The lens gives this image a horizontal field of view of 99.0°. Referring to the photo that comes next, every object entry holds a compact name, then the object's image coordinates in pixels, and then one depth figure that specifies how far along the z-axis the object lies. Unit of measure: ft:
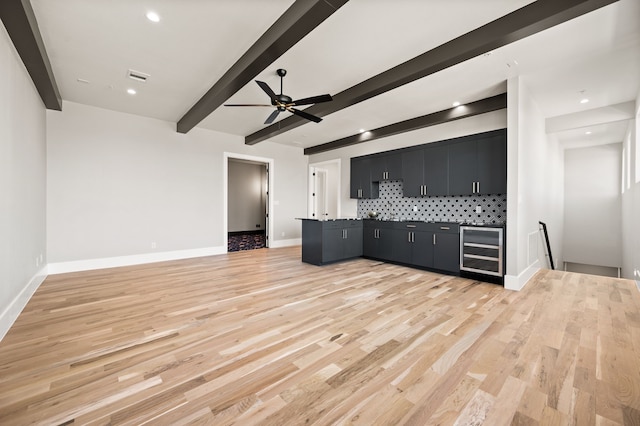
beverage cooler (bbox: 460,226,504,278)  13.47
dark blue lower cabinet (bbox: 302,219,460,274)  15.51
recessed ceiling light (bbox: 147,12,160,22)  8.64
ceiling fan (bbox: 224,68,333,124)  11.27
